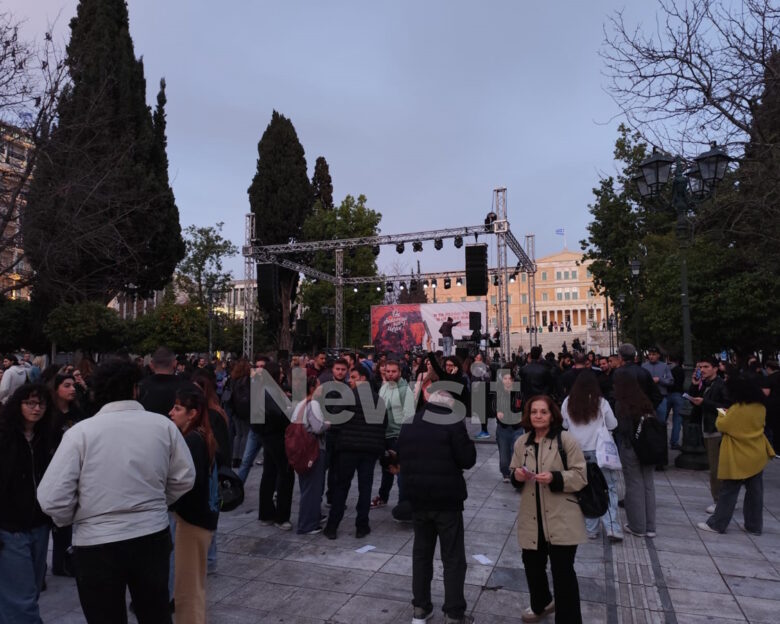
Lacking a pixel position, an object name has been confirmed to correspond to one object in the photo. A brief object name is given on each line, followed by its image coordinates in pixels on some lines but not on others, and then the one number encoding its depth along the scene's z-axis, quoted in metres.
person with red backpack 5.46
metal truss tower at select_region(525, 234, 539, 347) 25.74
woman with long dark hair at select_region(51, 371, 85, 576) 4.53
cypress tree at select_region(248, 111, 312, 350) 41.47
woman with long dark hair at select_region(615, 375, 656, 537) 5.48
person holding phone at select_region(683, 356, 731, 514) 6.51
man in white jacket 2.37
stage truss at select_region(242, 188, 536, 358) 19.70
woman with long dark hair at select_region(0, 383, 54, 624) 3.00
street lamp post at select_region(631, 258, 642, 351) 21.30
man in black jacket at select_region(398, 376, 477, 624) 3.65
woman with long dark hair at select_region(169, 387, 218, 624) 3.30
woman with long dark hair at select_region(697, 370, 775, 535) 5.44
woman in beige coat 3.38
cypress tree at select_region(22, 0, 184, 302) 12.25
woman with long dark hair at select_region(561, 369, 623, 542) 5.21
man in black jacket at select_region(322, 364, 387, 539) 5.55
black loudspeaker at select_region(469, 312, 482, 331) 23.44
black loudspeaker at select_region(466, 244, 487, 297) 19.50
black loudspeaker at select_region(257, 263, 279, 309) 21.66
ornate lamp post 8.41
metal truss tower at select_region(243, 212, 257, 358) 22.57
